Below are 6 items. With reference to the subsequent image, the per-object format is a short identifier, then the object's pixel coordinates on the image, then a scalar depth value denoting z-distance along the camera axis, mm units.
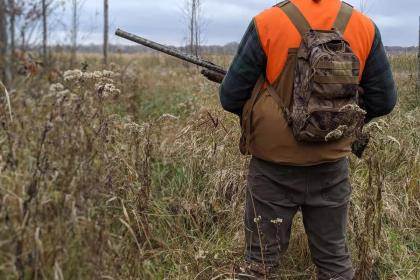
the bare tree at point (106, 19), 14582
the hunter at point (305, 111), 2770
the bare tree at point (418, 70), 7430
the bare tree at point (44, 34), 5983
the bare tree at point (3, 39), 4718
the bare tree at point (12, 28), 4621
